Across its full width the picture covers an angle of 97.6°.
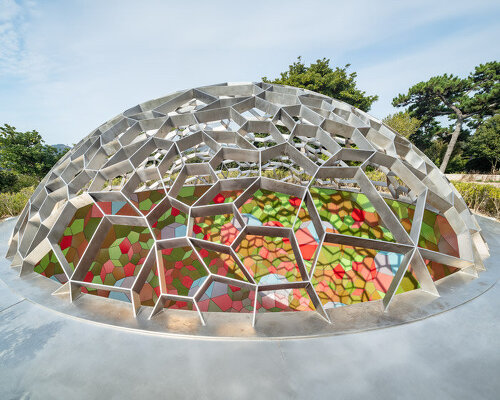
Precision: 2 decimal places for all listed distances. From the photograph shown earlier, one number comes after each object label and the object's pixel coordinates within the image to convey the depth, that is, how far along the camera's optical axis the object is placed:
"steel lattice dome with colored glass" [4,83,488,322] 2.98
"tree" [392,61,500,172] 21.83
